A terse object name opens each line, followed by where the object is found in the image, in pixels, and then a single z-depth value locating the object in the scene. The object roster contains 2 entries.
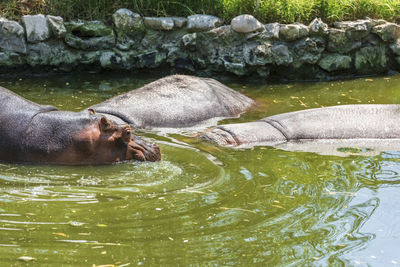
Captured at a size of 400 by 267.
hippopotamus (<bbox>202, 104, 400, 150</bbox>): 14.82
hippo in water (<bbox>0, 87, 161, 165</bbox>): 11.87
